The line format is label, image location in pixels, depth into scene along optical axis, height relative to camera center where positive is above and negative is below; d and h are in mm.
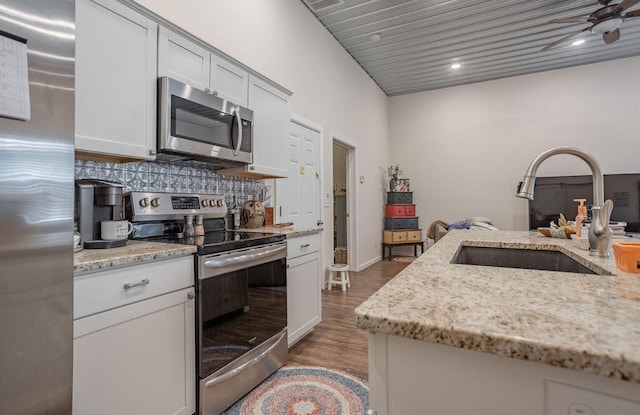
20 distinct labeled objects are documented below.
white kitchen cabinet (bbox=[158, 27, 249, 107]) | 1822 +875
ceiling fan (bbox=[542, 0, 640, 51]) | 3334 +2036
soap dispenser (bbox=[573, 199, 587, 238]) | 1582 -52
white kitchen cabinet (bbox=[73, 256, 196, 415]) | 1194 -553
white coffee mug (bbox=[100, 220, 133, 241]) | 1513 -104
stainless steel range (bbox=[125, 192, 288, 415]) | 1626 -486
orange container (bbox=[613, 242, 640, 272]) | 871 -132
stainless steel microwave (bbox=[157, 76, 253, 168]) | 1779 +501
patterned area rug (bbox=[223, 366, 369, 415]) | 1775 -1102
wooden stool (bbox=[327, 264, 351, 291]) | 4187 -918
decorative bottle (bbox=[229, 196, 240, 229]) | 2625 -53
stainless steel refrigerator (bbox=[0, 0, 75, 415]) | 948 +9
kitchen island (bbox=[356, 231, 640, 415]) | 442 -205
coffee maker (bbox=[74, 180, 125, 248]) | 1501 +12
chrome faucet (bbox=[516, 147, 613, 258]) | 1077 +50
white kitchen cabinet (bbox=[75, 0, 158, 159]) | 1456 +621
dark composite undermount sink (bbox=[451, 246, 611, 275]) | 1452 -232
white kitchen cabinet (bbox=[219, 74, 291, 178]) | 2480 +629
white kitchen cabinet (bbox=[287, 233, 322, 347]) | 2396 -617
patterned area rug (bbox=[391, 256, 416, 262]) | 6184 -1001
